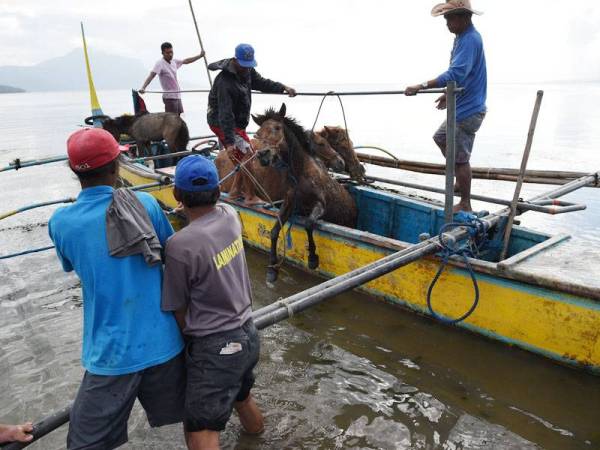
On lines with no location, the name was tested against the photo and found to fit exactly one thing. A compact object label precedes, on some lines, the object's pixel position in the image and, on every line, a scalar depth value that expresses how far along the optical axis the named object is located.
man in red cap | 2.16
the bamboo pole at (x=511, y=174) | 6.23
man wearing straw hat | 4.91
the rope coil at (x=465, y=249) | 4.50
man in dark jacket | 6.54
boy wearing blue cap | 2.35
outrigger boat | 4.05
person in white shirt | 11.36
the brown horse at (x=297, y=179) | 6.21
